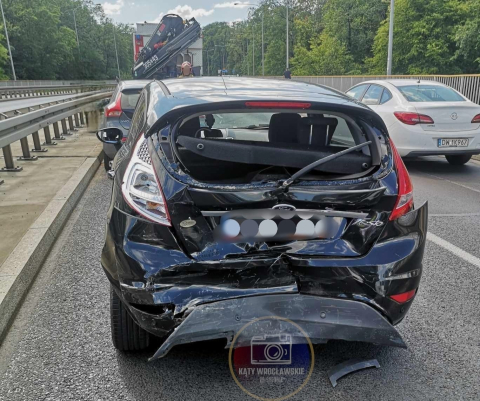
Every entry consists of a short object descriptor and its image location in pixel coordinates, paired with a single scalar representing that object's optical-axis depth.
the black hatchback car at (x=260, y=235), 2.29
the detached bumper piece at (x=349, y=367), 2.59
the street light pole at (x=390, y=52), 26.13
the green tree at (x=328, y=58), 58.06
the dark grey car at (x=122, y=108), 8.25
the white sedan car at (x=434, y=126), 8.09
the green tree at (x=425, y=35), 43.56
